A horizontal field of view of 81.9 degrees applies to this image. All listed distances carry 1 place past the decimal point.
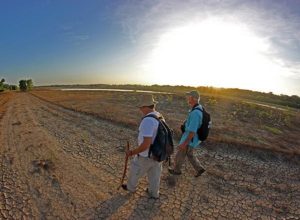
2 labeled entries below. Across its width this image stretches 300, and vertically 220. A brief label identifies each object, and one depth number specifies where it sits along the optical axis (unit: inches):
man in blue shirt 143.6
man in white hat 118.6
